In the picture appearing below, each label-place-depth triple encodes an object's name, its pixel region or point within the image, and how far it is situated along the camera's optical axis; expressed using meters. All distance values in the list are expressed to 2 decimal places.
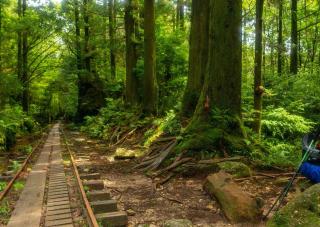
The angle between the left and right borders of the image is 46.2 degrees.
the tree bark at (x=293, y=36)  22.83
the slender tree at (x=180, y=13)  26.50
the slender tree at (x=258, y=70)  12.76
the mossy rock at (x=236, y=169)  8.51
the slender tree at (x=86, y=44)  32.64
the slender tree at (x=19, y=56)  27.17
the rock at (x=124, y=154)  13.23
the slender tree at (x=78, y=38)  33.25
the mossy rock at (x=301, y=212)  4.80
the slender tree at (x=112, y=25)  26.42
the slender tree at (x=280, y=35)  25.54
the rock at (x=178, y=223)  6.03
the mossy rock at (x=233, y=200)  6.20
